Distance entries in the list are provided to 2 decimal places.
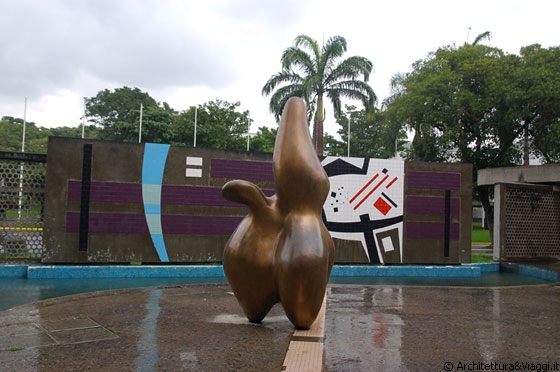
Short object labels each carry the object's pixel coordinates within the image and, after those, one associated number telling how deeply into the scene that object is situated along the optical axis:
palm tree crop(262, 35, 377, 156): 22.05
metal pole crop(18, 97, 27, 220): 11.48
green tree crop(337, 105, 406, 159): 36.78
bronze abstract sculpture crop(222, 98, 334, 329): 5.45
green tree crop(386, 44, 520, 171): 21.19
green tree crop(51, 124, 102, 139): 39.42
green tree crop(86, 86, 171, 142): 33.06
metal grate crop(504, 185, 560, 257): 15.34
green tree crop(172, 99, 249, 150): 31.09
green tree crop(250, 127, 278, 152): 33.72
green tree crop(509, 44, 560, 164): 19.78
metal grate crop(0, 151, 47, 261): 11.45
